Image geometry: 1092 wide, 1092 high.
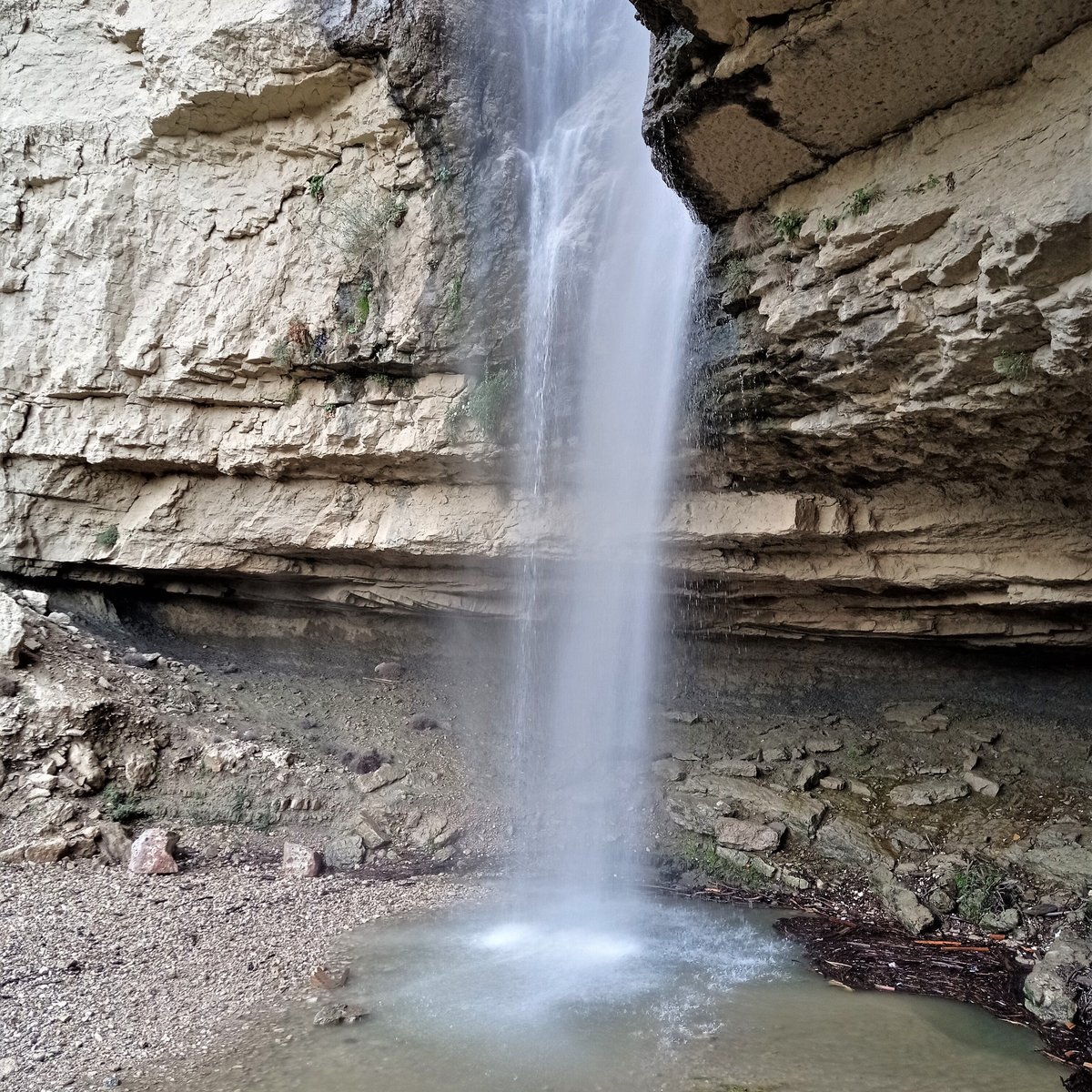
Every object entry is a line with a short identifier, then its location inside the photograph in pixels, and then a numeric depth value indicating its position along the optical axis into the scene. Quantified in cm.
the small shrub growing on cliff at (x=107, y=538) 988
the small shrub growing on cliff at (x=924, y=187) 428
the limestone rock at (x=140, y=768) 736
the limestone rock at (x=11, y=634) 788
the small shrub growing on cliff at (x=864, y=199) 459
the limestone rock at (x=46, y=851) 623
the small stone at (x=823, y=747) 842
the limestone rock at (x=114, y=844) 645
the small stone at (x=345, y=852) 699
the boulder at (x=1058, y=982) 444
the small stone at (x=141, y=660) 902
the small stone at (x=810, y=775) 779
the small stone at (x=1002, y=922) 570
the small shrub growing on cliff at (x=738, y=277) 568
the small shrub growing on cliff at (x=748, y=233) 548
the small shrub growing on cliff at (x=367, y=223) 820
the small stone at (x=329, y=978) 464
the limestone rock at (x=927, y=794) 743
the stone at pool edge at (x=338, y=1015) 416
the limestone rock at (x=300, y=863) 658
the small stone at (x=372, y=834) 723
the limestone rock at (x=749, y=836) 692
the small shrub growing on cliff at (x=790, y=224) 513
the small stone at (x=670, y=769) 812
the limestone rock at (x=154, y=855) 629
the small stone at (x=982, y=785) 742
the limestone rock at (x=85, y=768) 711
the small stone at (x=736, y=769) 804
